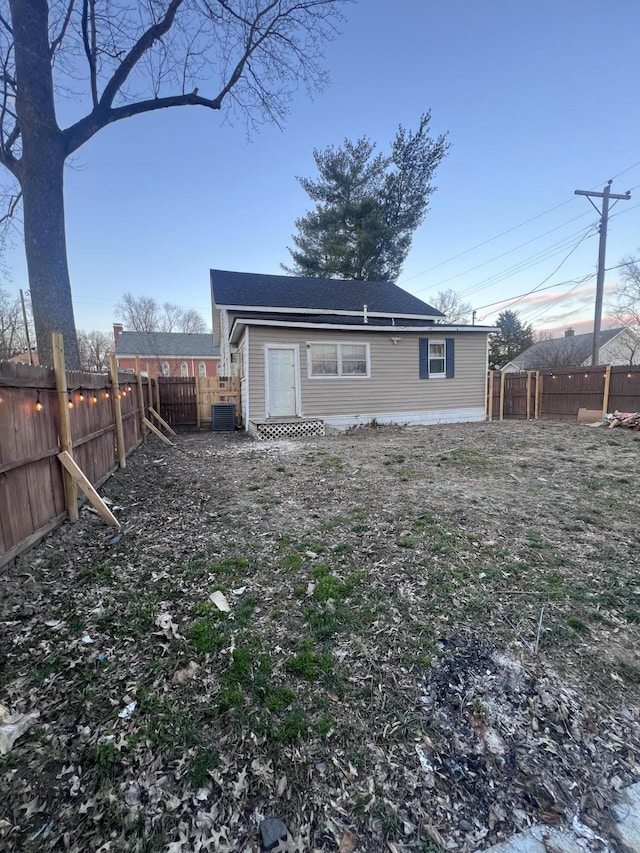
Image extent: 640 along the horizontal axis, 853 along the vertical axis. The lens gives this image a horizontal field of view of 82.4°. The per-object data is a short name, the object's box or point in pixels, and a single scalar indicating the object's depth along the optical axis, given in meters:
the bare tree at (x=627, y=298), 22.22
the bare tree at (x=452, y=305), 34.78
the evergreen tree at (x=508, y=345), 29.77
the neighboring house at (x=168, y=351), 29.25
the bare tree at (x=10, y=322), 19.70
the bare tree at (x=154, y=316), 34.00
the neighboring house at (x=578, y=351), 26.69
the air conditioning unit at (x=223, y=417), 11.41
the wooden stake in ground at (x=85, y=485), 3.56
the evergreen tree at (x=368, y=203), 18.61
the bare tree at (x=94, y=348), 29.16
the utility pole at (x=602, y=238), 13.77
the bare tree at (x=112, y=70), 7.23
